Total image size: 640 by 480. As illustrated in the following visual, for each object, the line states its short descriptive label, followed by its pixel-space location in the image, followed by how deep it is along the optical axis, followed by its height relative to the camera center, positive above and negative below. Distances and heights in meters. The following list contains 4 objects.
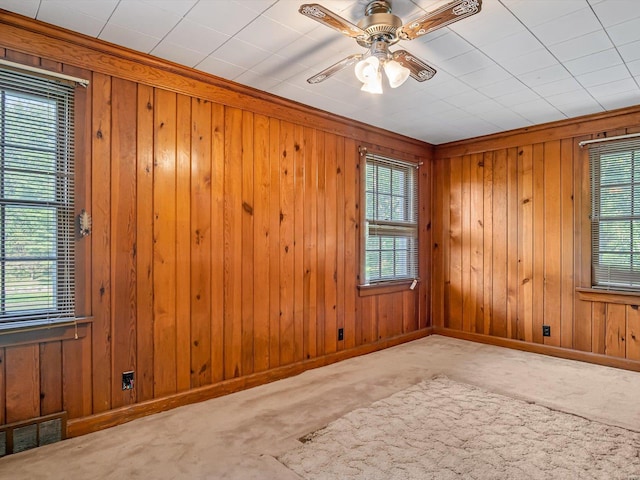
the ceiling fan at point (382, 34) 1.72 +0.99
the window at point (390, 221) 4.29 +0.22
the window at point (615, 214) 3.64 +0.24
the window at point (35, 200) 2.17 +0.23
